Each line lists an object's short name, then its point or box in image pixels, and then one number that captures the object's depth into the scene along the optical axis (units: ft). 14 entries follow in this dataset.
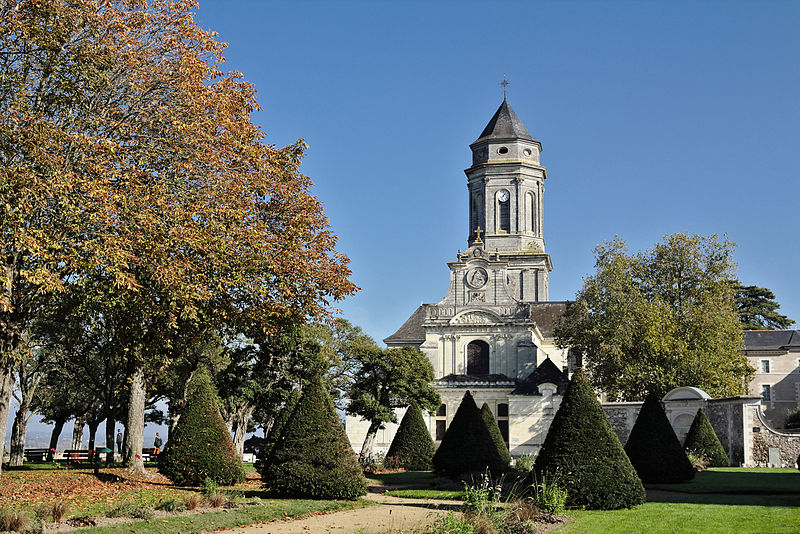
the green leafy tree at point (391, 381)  146.00
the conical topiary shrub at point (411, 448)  105.70
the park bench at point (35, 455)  129.70
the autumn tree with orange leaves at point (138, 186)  53.01
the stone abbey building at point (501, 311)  180.34
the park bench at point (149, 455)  115.68
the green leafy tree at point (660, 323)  134.10
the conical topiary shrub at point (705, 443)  94.27
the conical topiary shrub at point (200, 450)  66.85
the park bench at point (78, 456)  112.37
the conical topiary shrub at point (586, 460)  49.73
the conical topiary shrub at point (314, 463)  60.54
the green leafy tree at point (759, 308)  247.91
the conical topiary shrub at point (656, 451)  69.62
